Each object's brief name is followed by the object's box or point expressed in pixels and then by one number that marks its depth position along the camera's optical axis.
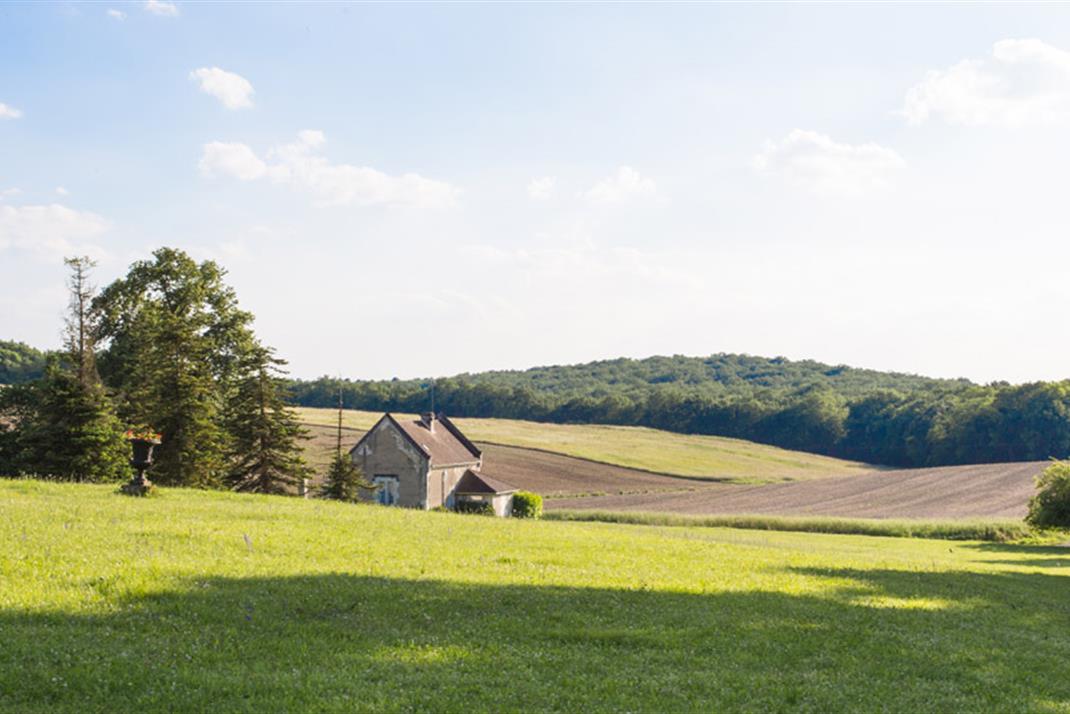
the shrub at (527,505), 70.69
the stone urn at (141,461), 31.48
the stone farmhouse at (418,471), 68.19
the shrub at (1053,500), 54.84
